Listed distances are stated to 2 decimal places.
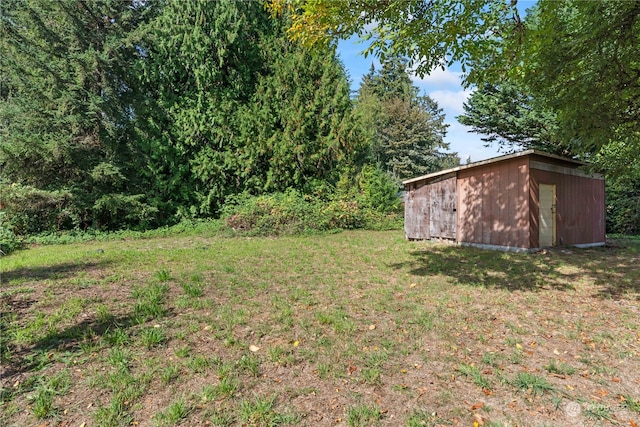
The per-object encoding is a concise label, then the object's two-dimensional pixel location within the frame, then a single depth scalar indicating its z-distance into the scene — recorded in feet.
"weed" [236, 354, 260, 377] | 8.82
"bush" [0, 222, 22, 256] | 27.38
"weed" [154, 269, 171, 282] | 17.27
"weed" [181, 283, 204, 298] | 15.02
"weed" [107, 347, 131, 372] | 8.83
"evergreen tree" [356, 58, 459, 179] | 91.09
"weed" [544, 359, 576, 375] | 8.95
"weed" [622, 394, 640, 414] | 7.44
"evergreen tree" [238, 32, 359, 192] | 47.14
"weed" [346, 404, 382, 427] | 6.93
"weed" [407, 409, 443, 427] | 6.91
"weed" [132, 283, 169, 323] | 12.40
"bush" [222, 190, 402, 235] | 40.96
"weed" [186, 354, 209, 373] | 8.84
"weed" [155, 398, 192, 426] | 6.86
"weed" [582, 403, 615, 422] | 7.16
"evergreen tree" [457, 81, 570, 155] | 55.42
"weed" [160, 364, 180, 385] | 8.30
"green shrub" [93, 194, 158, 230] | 38.78
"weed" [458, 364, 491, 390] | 8.34
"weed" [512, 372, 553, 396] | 8.11
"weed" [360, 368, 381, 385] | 8.48
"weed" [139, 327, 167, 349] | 10.15
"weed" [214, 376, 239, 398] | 7.80
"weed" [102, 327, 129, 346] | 10.17
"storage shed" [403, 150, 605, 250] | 27.61
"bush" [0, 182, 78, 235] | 33.34
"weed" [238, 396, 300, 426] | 6.90
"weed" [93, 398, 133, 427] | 6.80
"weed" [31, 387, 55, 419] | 7.05
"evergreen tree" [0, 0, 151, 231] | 36.06
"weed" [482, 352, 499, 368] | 9.40
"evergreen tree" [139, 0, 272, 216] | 44.78
